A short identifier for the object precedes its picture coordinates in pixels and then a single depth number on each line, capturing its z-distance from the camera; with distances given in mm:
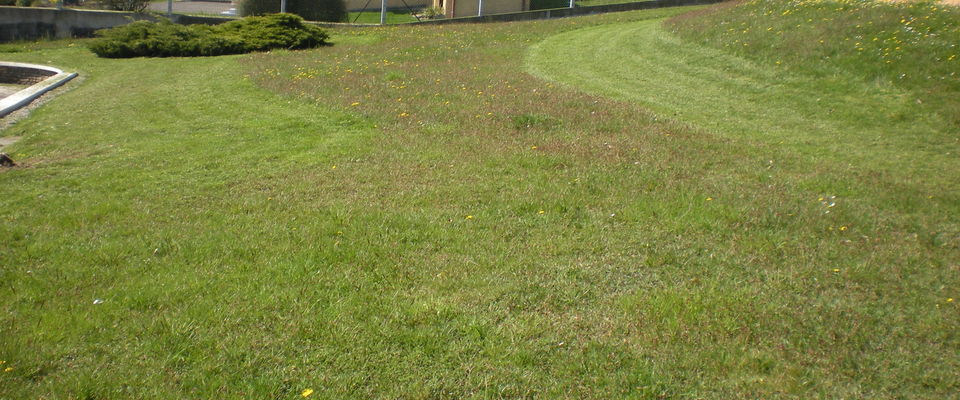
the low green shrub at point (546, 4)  35188
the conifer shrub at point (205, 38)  18828
